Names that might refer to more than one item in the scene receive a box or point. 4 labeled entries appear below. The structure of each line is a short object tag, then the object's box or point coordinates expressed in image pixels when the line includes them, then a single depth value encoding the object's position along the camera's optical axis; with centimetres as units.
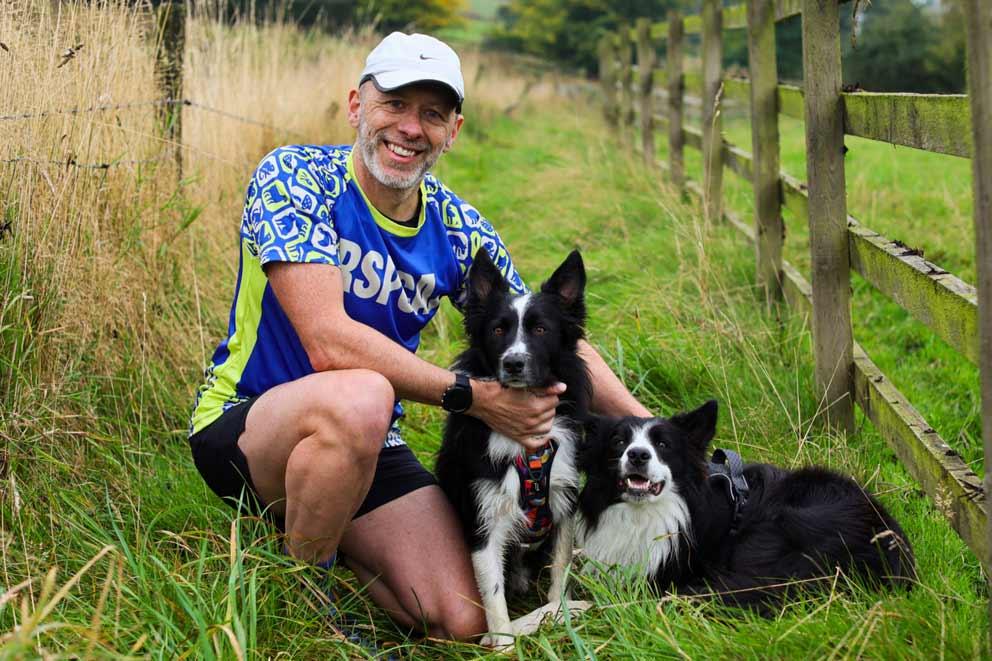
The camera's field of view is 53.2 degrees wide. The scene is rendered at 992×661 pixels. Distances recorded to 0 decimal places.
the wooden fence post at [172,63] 503
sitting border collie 313
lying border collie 293
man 290
